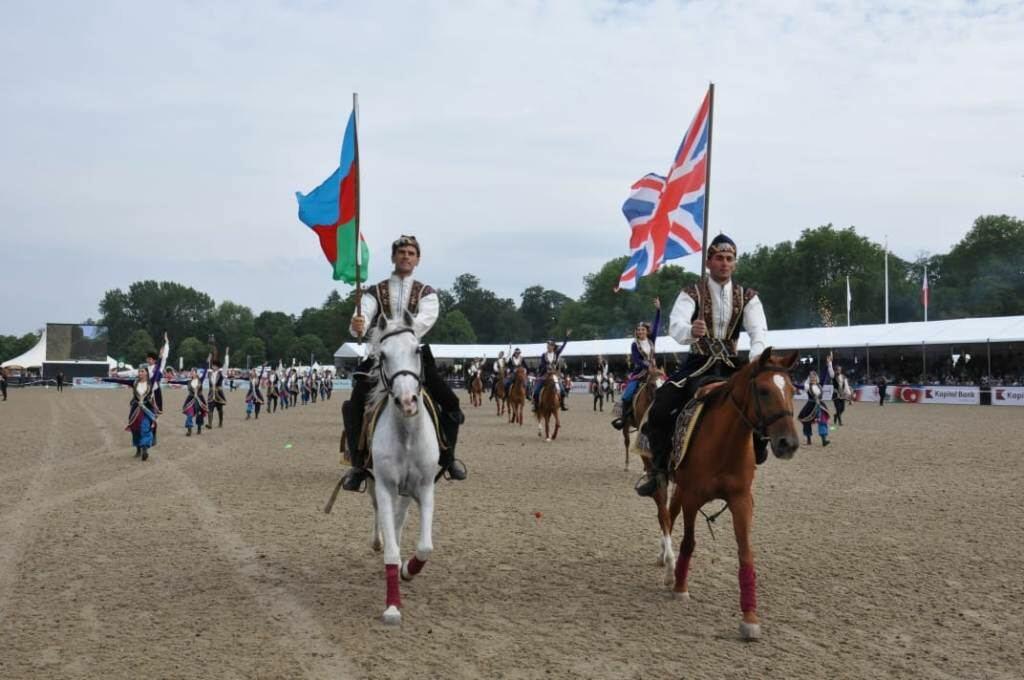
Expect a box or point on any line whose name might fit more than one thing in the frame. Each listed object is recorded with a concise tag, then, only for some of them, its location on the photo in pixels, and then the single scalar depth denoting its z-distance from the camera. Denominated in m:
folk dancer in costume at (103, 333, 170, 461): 19.19
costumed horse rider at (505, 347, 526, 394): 31.17
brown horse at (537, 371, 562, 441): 24.14
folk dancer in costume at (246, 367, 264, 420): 35.88
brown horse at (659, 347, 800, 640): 6.45
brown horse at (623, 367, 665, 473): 13.89
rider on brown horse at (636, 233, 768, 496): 7.79
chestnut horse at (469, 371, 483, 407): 47.62
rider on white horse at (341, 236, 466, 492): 7.77
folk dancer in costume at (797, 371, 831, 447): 21.91
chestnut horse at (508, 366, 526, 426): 29.89
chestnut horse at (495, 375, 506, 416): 37.17
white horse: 6.68
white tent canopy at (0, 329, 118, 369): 102.44
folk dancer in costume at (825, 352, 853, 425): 25.80
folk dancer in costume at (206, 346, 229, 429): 28.86
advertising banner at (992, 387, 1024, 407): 42.41
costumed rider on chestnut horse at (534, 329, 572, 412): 24.63
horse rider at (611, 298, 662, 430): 14.81
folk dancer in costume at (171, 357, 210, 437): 25.97
